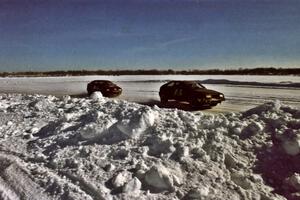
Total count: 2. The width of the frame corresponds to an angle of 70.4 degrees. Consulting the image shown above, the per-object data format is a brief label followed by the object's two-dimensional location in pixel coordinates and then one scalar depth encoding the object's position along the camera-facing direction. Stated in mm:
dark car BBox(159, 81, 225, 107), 8884
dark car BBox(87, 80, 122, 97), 12284
